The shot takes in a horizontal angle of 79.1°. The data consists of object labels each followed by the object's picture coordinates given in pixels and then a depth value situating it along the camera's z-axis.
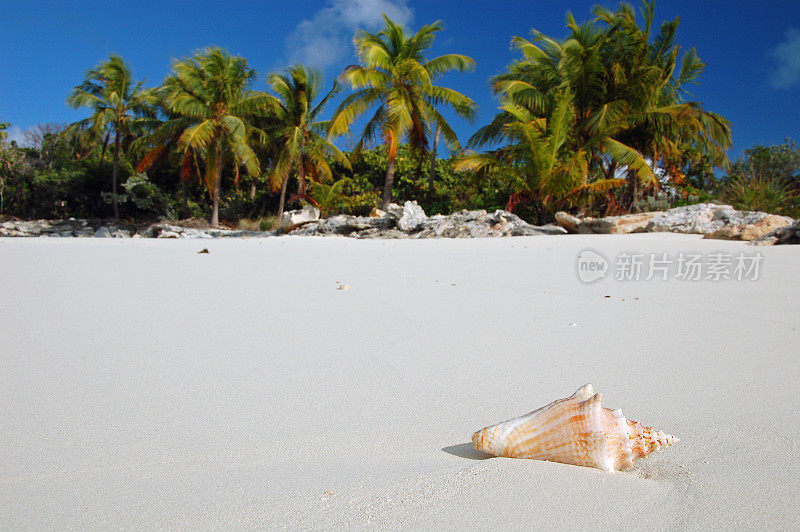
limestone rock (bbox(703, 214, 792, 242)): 6.52
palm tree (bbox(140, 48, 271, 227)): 16.45
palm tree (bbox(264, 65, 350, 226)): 17.22
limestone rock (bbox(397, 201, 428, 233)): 10.42
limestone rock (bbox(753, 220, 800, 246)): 5.81
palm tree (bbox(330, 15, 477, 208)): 13.83
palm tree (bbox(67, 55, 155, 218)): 19.31
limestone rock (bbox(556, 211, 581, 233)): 9.46
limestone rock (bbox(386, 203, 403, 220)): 10.87
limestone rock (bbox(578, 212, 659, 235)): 8.62
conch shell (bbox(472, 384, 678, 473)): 1.03
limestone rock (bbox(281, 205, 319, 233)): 13.01
